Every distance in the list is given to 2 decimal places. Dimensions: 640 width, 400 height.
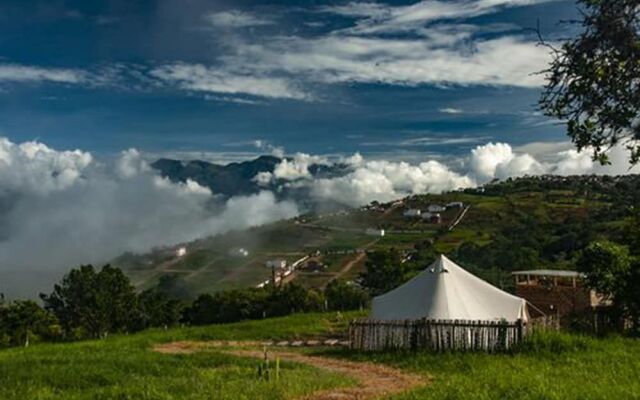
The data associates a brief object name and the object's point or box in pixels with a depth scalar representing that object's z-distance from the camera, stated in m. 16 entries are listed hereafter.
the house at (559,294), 31.58
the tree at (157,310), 46.00
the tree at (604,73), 6.46
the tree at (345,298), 48.62
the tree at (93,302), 42.47
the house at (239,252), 154.70
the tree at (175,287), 111.03
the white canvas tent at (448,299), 25.62
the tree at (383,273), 54.22
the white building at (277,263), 126.64
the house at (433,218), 140.12
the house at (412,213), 154.12
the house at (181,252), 171.75
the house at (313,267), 119.23
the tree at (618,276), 26.55
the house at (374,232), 148.16
